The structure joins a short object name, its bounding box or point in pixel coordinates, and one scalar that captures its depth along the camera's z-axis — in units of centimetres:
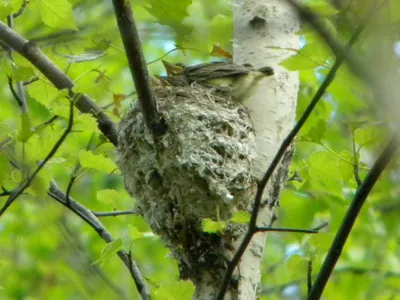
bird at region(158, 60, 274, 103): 604
